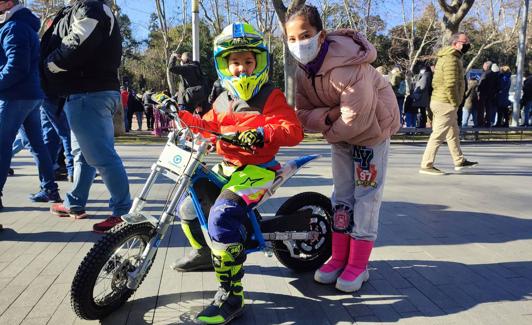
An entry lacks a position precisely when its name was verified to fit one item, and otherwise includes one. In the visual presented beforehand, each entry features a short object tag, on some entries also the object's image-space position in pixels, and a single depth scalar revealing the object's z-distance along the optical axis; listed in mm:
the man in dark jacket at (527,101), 16906
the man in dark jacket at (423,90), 12578
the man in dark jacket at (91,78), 3758
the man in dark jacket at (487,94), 14945
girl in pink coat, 2828
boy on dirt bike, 2596
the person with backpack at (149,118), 18547
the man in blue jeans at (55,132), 5742
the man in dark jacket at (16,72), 4230
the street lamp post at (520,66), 17516
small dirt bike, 2465
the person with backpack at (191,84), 9125
